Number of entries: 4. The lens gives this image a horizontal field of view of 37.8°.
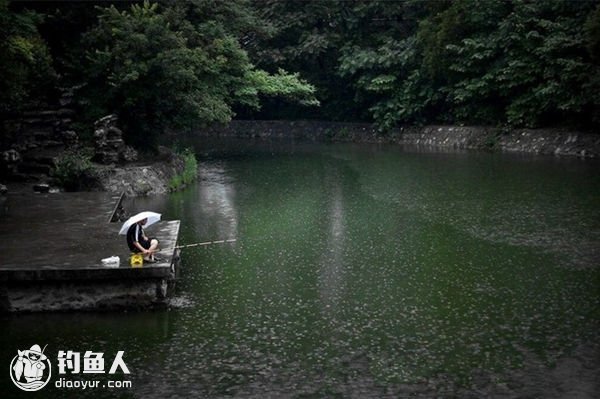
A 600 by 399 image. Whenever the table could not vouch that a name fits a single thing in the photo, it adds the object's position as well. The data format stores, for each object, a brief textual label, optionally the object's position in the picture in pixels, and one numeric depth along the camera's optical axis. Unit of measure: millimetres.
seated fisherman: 15305
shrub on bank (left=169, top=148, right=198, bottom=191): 29438
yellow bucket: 15117
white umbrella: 15469
